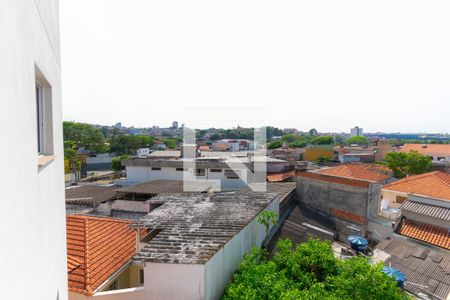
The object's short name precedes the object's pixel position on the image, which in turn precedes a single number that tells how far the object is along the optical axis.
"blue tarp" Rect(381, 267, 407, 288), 7.84
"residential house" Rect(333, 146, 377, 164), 48.25
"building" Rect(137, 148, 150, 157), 48.25
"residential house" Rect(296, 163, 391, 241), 13.42
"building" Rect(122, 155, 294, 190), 17.70
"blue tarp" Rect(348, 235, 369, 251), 11.02
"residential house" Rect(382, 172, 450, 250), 12.61
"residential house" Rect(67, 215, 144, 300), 6.12
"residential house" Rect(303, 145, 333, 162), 49.96
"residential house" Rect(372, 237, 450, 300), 8.39
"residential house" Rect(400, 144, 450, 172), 44.75
